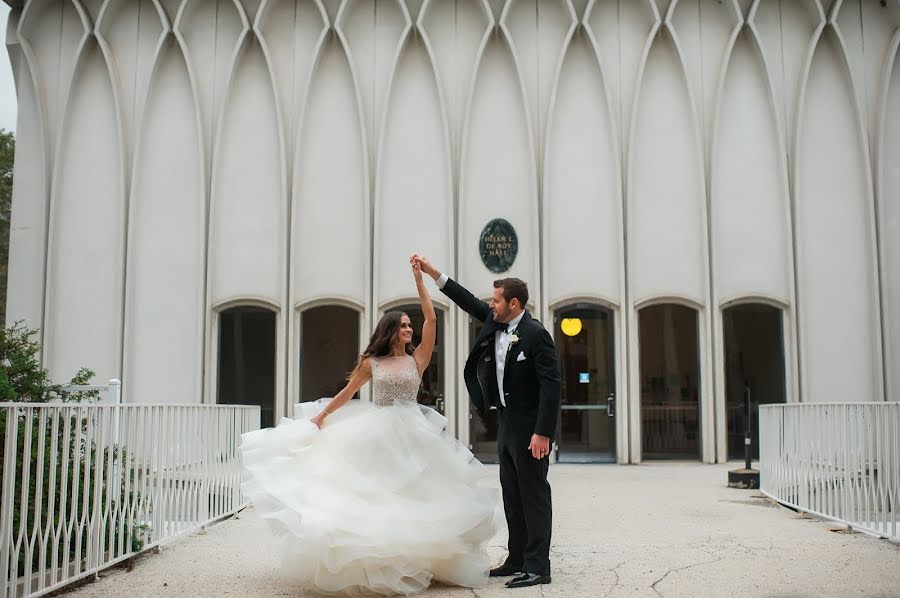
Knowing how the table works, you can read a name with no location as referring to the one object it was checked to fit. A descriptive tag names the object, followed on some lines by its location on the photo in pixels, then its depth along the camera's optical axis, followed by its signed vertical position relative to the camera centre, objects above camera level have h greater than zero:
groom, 5.61 -0.12
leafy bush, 5.23 -0.49
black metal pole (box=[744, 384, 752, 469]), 12.57 -0.93
